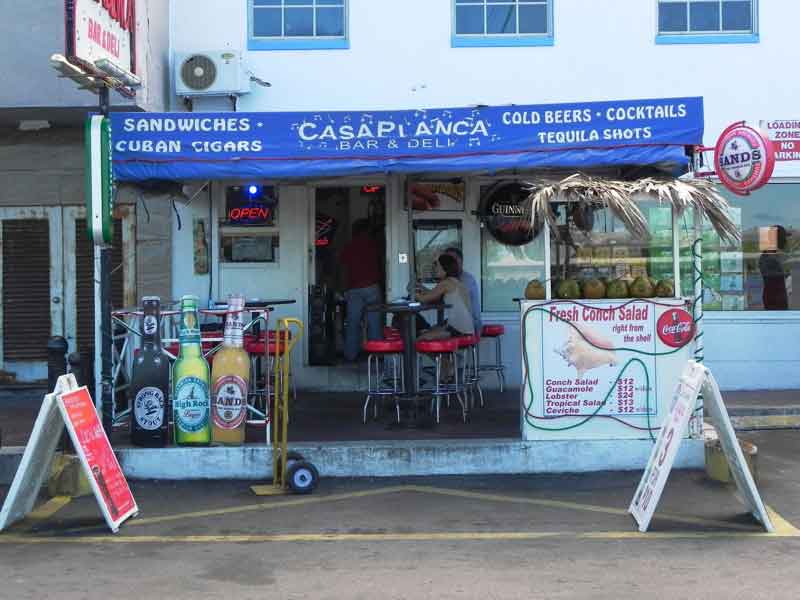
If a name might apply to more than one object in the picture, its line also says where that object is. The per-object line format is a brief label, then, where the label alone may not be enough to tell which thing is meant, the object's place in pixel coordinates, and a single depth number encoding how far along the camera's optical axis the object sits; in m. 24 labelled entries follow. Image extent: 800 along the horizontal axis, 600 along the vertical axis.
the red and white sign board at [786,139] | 11.84
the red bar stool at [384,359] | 9.40
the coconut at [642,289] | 8.39
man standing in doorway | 11.87
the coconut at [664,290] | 8.45
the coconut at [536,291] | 8.43
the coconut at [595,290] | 8.38
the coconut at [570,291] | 8.38
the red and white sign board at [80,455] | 6.78
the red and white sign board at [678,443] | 6.67
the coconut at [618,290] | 8.41
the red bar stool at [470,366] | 9.98
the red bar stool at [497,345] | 11.13
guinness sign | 11.96
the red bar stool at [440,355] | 9.39
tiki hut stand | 8.34
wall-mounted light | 7.90
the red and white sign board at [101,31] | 7.57
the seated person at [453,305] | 9.93
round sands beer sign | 9.59
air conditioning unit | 11.66
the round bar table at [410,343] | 9.06
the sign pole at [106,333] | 8.38
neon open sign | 11.91
